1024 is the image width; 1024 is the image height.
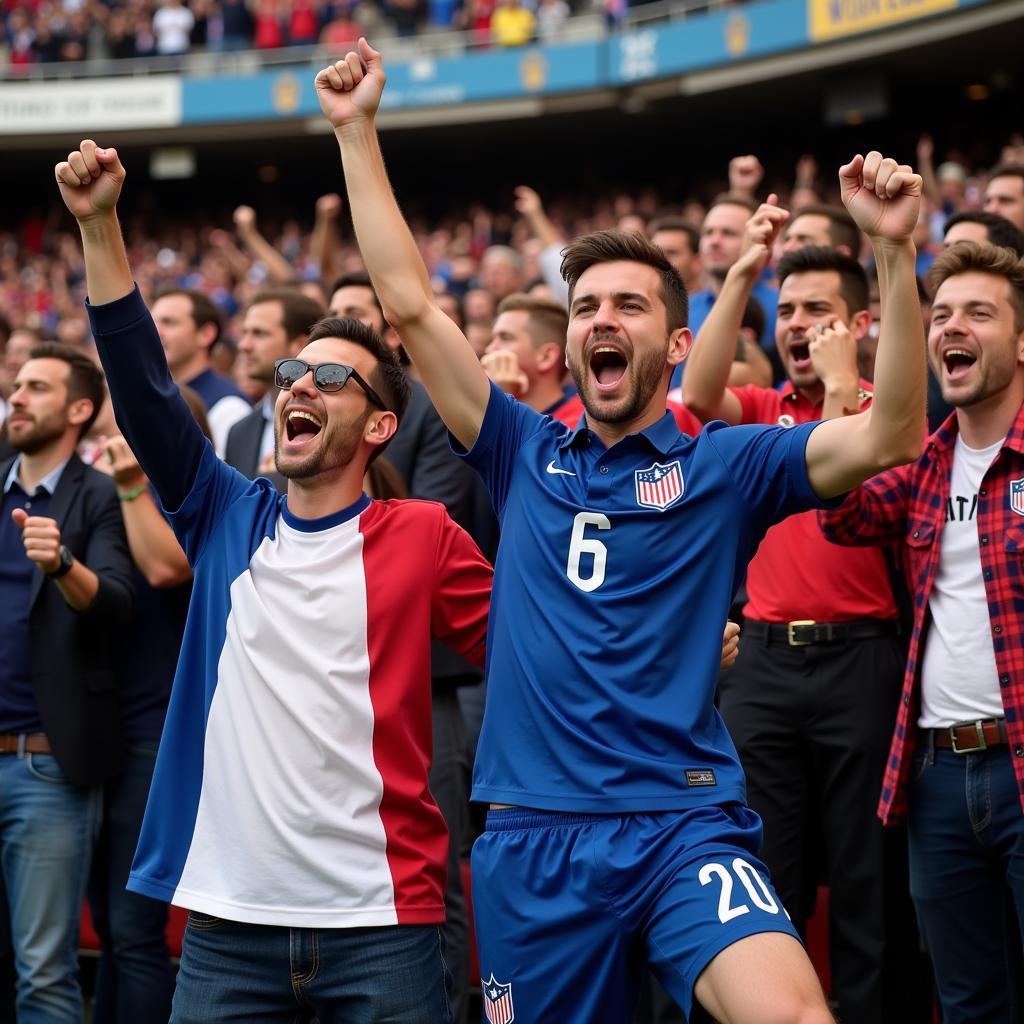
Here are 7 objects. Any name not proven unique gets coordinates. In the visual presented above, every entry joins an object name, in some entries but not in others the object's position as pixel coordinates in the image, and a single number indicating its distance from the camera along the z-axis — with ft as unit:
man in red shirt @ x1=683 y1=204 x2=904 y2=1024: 14.16
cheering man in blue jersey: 9.37
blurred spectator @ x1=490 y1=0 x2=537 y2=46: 72.08
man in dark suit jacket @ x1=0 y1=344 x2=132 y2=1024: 14.20
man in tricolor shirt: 10.21
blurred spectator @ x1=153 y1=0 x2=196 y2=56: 81.56
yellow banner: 54.49
